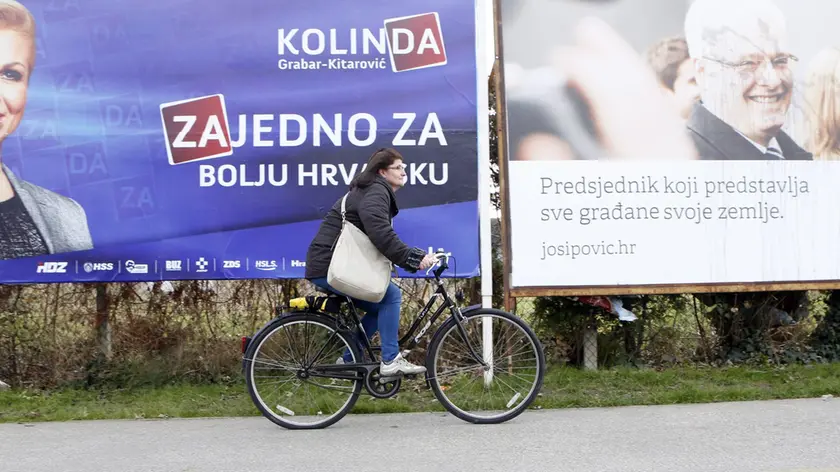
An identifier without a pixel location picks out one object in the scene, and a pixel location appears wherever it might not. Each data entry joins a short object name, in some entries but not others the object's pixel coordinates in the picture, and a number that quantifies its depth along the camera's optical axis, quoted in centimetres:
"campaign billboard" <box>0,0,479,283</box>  689
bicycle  581
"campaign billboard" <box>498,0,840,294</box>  707
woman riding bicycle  562
